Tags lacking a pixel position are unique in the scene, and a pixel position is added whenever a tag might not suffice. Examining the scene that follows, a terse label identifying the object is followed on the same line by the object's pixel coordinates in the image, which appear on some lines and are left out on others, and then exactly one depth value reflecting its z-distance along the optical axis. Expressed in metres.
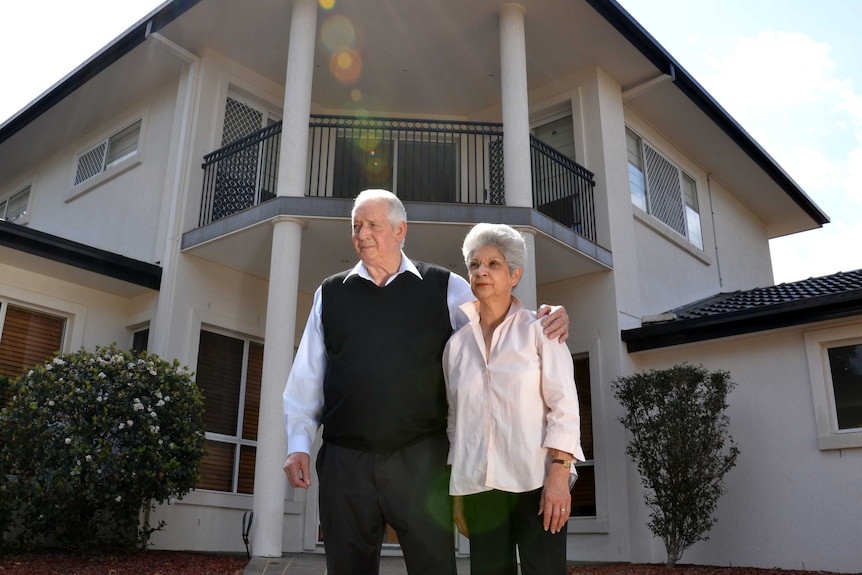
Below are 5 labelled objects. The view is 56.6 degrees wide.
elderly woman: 2.68
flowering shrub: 6.95
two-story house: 8.47
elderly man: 2.76
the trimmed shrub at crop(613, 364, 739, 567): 7.94
